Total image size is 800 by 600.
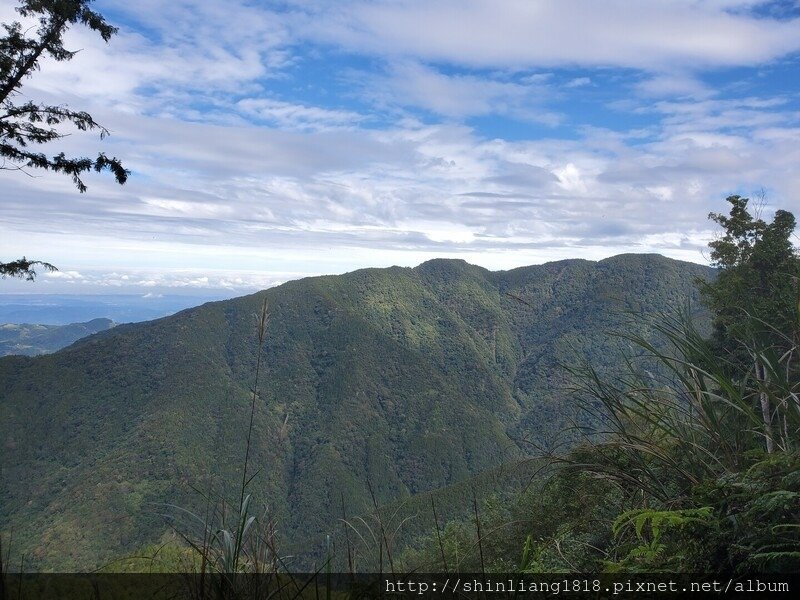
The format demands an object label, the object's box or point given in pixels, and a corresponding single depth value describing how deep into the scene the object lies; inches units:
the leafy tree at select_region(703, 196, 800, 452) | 695.7
